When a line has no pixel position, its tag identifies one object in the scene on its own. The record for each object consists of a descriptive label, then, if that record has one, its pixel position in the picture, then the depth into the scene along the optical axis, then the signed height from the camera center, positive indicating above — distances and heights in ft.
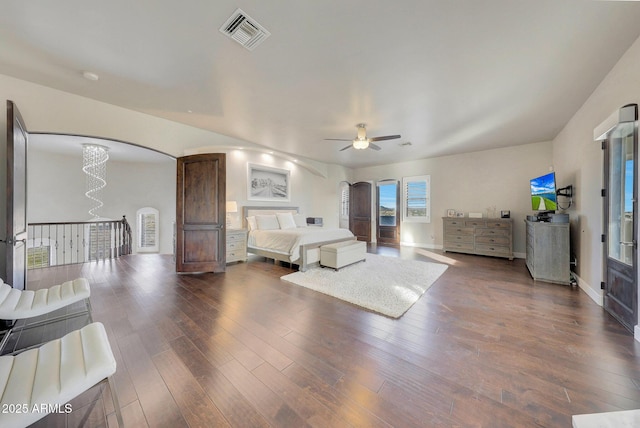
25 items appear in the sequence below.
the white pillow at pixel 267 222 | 18.63 -0.65
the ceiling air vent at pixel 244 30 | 6.50 +5.65
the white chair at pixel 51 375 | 3.05 -2.56
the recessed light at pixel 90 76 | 9.16 +5.73
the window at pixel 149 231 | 27.40 -2.07
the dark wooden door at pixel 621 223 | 7.55 -0.33
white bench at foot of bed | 14.78 -2.72
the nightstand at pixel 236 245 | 16.76 -2.37
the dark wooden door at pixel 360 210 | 28.78 +0.56
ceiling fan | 14.10 +4.69
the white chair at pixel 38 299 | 5.75 -2.42
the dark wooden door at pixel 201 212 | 14.67 +0.14
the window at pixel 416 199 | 24.30 +1.74
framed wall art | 19.95 +2.92
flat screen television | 13.02 +1.26
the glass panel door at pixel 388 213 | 26.45 +0.17
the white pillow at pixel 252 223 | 18.65 -0.73
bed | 15.02 -1.68
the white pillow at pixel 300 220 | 22.11 -0.57
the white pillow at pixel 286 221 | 19.74 -0.59
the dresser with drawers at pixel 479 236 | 18.64 -1.89
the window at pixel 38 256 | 23.27 -4.39
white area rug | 9.91 -3.77
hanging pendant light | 19.59 +4.51
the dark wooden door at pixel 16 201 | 7.53 +0.45
